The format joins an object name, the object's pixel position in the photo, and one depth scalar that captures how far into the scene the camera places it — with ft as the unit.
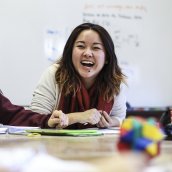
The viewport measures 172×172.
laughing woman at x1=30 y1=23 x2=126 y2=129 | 6.32
